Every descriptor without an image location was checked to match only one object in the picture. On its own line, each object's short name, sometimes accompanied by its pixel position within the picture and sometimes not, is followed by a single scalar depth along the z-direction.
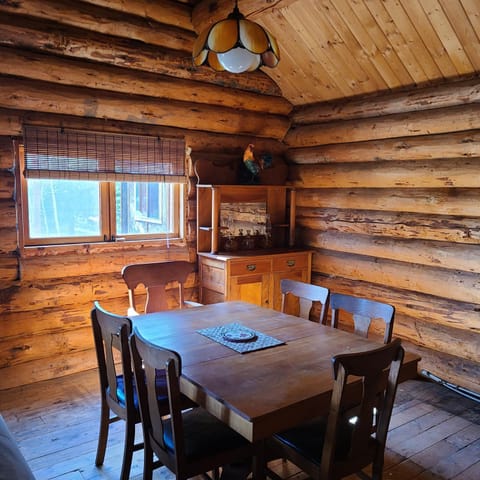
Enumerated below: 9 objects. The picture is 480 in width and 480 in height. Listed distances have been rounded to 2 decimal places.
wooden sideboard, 4.09
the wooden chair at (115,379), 2.10
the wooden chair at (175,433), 1.74
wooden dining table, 1.66
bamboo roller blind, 3.51
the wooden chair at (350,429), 1.69
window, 3.58
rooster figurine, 4.39
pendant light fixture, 2.17
